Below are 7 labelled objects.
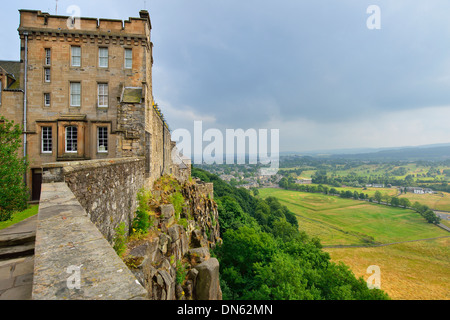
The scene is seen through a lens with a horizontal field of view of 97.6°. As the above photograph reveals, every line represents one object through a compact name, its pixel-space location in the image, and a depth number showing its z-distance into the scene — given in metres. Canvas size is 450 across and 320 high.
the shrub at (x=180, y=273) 8.37
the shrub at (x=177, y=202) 12.37
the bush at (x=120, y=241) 6.11
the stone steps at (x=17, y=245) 3.74
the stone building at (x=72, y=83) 14.64
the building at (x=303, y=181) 163.50
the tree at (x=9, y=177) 7.86
